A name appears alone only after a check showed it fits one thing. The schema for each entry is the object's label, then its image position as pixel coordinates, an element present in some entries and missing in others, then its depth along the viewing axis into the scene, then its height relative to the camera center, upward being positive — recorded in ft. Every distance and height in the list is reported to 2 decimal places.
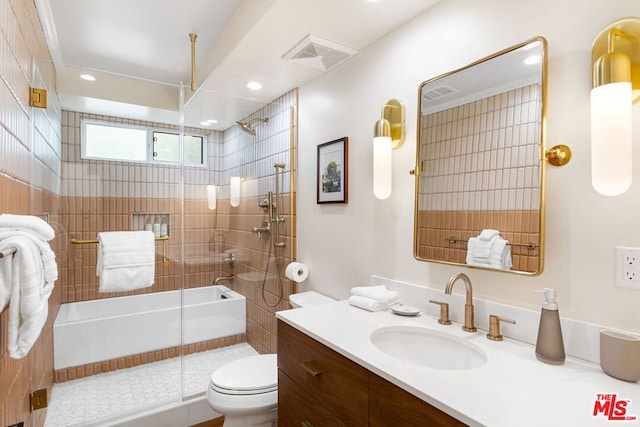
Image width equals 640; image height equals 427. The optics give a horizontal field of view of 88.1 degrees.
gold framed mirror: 3.81 +0.66
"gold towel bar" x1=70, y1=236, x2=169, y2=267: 8.21 -0.85
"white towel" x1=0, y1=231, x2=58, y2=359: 2.80 -0.69
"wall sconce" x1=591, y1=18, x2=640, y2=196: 2.94 +0.99
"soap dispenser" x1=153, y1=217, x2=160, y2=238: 8.85 -0.49
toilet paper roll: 7.59 -1.40
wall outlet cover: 3.08 -0.49
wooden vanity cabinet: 2.90 -1.92
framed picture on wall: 6.61 +0.84
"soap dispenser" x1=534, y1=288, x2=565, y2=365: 3.23 -1.19
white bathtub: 8.26 -2.98
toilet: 5.32 -3.04
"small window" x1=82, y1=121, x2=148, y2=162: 8.80 +1.86
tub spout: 8.49 -1.76
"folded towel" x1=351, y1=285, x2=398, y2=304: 5.04 -1.27
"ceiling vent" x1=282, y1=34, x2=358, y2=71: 5.98 +3.04
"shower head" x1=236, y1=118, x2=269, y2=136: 8.71 +2.24
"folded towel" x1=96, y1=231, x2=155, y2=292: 8.06 -1.27
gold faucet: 4.16 -1.10
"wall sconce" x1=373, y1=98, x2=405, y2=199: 5.35 +1.12
